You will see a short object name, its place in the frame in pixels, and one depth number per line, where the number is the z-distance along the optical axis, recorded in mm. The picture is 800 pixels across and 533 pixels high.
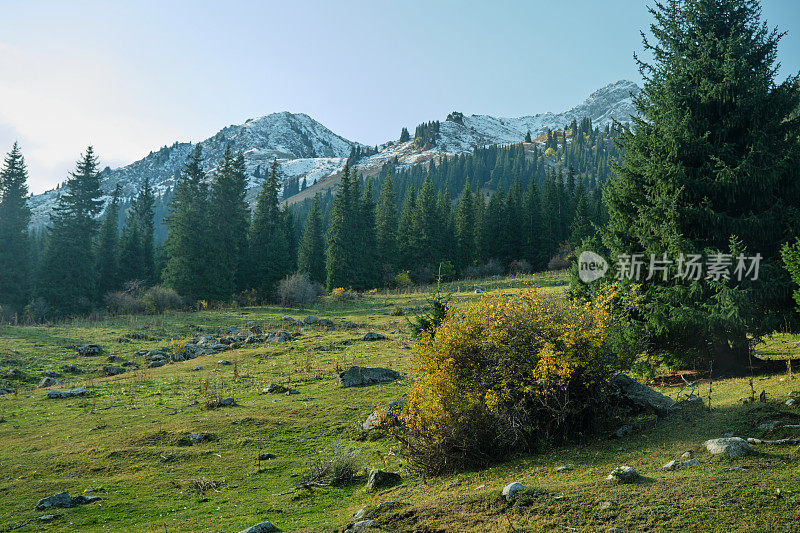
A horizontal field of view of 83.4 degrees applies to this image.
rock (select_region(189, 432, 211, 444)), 11836
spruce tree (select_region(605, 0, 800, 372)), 12320
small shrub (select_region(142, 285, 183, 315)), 40312
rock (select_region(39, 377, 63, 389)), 17797
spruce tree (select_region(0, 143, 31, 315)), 47000
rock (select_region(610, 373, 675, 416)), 9641
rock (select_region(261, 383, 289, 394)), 16406
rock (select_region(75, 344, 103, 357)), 22502
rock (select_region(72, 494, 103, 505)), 8602
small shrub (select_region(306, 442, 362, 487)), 9453
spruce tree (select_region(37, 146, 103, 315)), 47344
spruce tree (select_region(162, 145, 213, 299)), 46438
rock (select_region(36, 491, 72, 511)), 8352
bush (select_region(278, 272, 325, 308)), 44812
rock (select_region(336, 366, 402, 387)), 16375
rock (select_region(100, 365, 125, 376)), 19762
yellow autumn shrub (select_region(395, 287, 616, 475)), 8711
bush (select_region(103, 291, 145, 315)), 41500
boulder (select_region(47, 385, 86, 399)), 16297
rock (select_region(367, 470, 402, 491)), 8953
